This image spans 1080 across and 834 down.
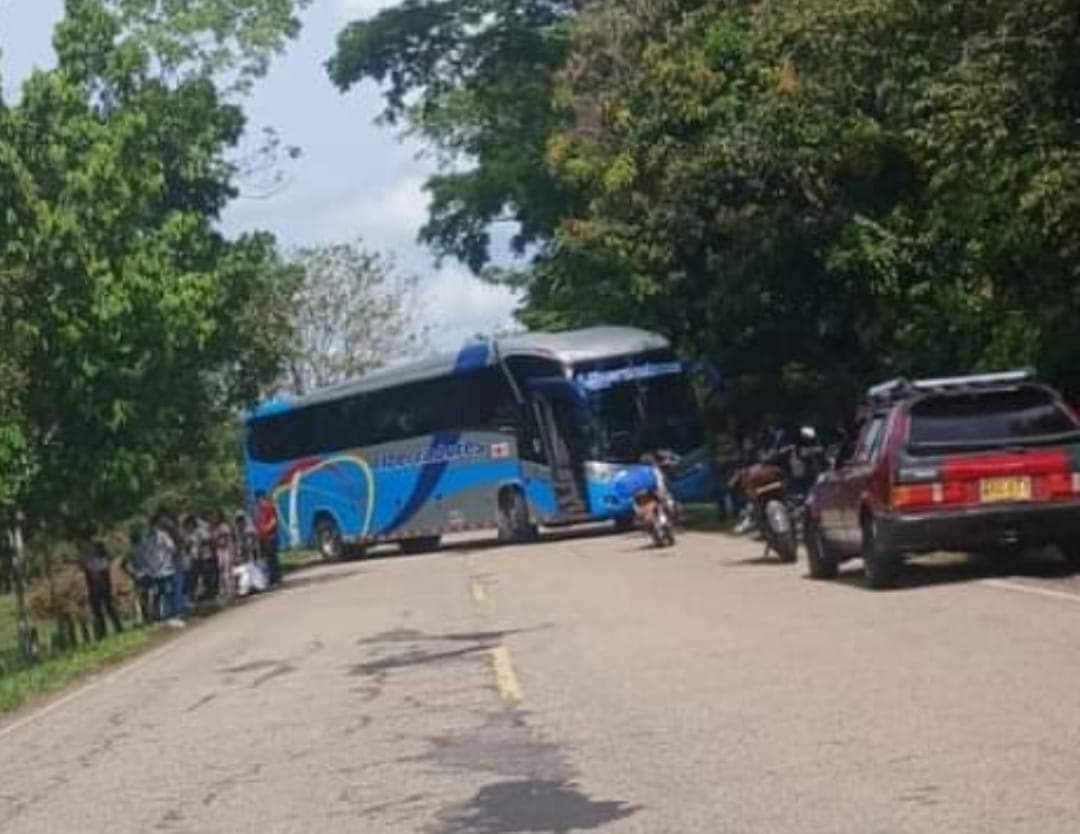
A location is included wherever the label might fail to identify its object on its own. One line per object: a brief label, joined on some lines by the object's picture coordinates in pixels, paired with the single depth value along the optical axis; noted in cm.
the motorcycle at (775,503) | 2514
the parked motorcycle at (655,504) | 3288
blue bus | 3947
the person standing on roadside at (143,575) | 3256
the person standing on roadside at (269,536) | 4043
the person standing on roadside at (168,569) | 3238
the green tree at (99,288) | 3095
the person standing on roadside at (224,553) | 3862
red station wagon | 1798
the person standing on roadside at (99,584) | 3144
